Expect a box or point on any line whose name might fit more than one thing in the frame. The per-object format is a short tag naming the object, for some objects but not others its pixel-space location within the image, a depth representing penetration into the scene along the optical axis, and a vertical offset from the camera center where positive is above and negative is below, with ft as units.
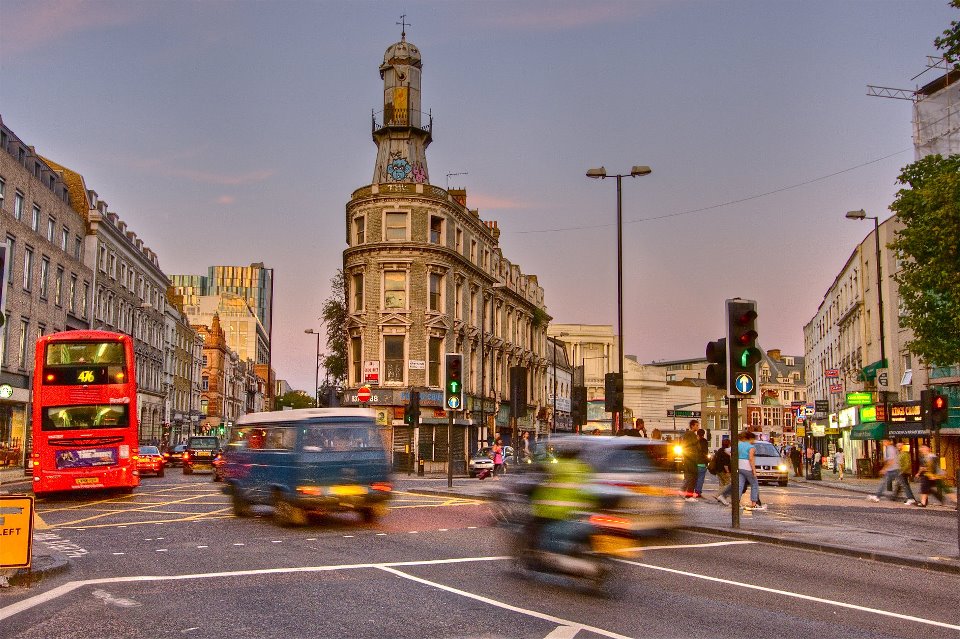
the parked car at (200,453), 134.41 -4.12
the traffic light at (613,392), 79.30 +2.87
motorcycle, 30.73 -3.79
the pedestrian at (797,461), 167.43 -5.97
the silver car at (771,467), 117.39 -4.93
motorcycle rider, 31.24 -2.58
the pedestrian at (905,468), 84.53 -3.59
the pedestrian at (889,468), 88.89 -3.80
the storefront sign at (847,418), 185.60 +2.06
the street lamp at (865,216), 123.65 +27.64
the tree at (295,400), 483.51 +12.70
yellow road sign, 32.96 -3.80
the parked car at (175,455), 177.10 -6.09
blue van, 51.90 -2.30
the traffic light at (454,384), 85.24 +3.74
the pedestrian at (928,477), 81.20 -4.18
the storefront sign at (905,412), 141.55 +2.41
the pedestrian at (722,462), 73.51 -2.74
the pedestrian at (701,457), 71.67 -2.29
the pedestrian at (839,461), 156.25 -5.54
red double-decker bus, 78.95 +0.92
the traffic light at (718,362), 51.06 +3.51
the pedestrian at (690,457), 71.51 -2.29
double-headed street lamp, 88.82 +21.30
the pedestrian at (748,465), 65.36 -2.65
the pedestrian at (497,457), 128.98 -4.28
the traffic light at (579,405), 88.08 +1.97
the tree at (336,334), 214.90 +21.20
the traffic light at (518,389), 95.30 +3.73
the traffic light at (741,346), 50.57 +4.34
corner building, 164.25 +25.07
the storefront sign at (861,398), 151.74 +4.77
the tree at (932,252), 85.46 +16.51
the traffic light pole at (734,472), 49.93 -2.39
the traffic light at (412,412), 105.19 +1.44
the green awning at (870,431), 156.97 -0.57
